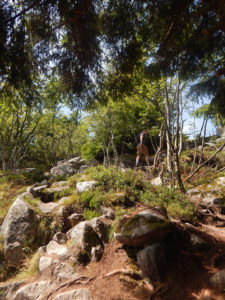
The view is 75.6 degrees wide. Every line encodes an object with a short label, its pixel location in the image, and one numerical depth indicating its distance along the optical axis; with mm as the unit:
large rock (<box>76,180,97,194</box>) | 6080
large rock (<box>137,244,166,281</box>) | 2730
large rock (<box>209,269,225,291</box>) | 2281
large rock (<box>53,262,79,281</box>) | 3037
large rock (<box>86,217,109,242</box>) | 3850
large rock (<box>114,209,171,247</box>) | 3127
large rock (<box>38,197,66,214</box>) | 5191
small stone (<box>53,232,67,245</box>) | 3985
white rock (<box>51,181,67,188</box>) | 7688
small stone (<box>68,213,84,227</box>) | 4664
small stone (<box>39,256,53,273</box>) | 3328
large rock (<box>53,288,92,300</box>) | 2600
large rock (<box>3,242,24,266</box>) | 4020
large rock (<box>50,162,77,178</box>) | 11174
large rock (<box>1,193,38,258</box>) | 4352
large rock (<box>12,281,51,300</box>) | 2918
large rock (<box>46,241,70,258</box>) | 3443
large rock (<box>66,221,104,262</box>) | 3399
